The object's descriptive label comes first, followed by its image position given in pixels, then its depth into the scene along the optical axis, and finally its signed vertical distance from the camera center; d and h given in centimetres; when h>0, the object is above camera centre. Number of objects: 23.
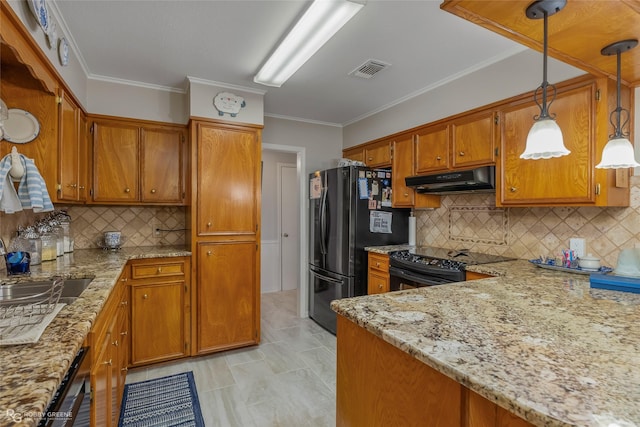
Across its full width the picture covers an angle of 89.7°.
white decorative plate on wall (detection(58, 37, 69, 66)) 198 +103
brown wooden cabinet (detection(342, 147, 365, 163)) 391 +77
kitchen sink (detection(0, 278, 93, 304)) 156 -38
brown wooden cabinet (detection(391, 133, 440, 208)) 320 +39
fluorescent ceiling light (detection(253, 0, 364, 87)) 168 +111
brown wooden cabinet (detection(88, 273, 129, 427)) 123 -68
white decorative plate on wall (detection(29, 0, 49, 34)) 152 +100
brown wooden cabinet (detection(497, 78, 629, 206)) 190 +36
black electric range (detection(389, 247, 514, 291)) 236 -39
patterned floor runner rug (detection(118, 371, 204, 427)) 200 -128
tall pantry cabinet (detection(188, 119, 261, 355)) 284 -17
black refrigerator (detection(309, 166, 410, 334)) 326 -12
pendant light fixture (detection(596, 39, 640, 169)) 147 +31
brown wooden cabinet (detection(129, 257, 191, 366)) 262 -80
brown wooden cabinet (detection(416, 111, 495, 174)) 252 +61
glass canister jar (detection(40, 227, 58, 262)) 218 -21
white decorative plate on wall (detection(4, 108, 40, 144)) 184 +51
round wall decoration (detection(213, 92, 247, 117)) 289 +102
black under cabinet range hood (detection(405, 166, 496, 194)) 251 +28
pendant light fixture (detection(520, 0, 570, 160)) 122 +34
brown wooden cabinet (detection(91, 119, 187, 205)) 281 +48
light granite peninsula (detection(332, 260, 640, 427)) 65 -36
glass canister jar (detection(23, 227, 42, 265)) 207 -20
